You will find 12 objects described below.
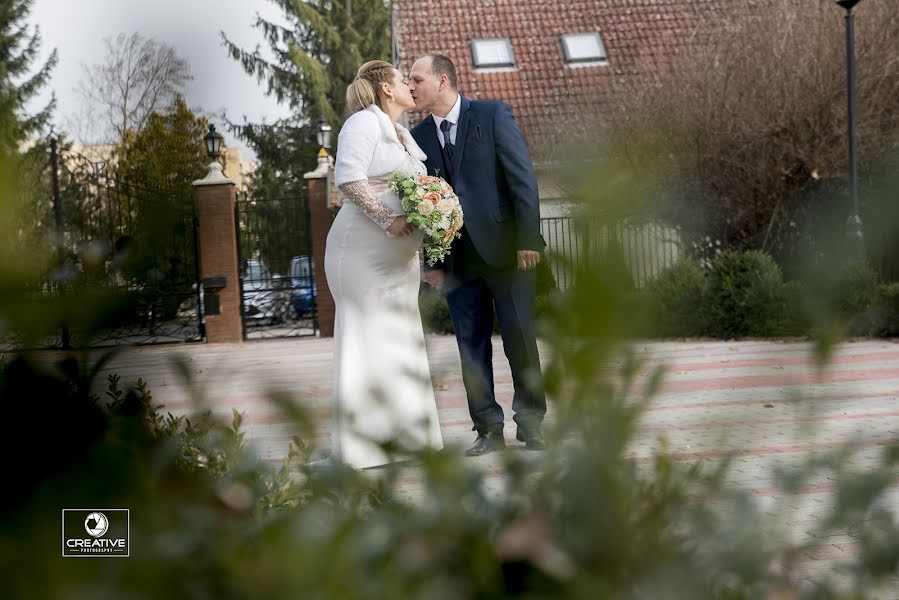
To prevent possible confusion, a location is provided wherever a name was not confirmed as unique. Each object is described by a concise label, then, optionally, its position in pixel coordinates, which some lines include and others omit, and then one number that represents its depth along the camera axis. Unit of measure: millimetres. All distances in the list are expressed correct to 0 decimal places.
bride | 5125
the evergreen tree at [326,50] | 30953
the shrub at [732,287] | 12781
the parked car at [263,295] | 17281
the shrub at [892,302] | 11914
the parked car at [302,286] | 17266
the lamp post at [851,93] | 13119
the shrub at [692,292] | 12117
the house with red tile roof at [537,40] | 22250
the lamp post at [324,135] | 19828
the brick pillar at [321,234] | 17094
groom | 5426
